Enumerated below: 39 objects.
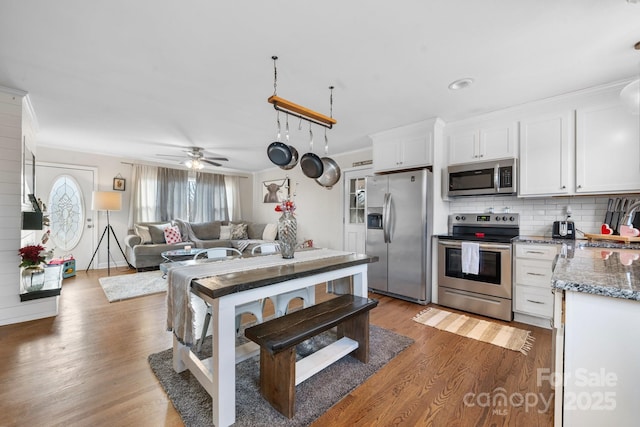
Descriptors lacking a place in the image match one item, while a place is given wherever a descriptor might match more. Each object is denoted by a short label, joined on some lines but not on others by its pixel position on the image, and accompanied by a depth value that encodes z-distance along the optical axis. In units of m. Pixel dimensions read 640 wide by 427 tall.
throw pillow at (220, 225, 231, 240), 6.57
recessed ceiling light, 2.50
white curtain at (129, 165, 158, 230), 5.77
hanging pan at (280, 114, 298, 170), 2.55
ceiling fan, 4.81
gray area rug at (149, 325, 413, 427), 1.56
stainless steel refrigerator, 3.47
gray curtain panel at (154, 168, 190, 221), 6.07
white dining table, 1.46
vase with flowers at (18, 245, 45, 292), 2.81
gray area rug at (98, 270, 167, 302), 3.77
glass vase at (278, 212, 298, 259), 2.18
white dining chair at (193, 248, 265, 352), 2.04
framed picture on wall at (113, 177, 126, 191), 5.61
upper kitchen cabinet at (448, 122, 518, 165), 3.14
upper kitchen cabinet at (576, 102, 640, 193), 2.50
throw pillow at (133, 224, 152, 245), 5.46
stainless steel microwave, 3.09
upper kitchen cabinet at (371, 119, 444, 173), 3.55
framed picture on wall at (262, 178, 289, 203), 6.81
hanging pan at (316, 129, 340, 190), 2.89
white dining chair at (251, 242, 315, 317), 2.41
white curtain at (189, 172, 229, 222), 6.65
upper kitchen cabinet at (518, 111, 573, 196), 2.80
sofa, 5.23
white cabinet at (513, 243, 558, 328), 2.74
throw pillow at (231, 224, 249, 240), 6.62
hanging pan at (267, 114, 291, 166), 2.52
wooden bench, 1.56
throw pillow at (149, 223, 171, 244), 5.50
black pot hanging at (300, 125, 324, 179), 2.65
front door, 4.93
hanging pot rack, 1.96
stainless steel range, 2.96
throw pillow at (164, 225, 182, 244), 5.59
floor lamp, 4.92
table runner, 1.59
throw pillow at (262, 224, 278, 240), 6.49
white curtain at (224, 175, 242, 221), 7.25
